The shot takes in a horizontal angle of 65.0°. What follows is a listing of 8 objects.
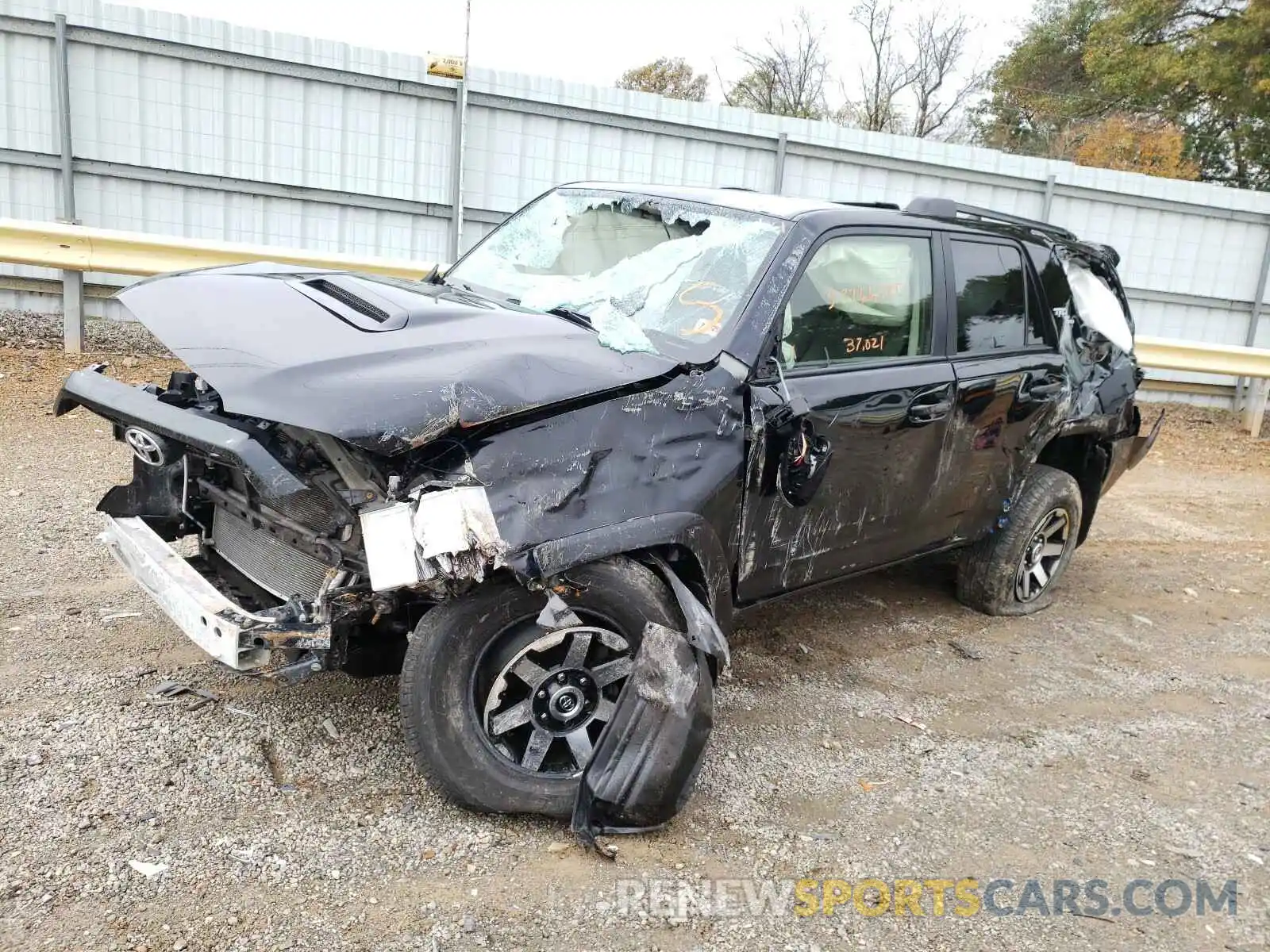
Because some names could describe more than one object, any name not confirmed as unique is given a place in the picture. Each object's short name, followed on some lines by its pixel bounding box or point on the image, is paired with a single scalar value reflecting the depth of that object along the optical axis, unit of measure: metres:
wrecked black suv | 2.71
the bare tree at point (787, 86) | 28.53
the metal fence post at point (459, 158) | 9.51
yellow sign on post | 9.31
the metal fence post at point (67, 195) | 7.73
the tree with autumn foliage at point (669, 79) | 37.06
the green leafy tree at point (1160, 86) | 20.64
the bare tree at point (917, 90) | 28.70
